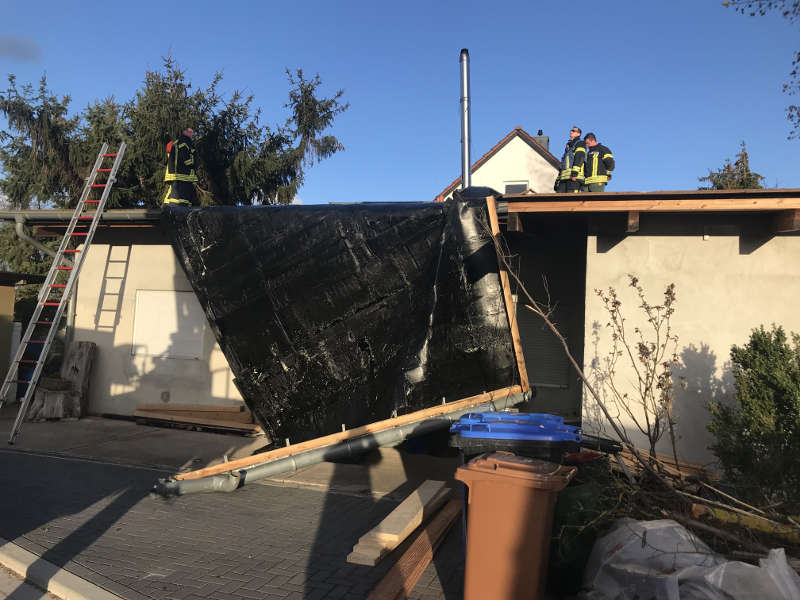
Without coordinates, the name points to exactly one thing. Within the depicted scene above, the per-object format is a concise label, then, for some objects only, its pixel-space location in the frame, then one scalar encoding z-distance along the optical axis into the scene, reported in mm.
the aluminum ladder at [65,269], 8047
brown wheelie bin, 3252
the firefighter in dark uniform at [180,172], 10108
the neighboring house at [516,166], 25250
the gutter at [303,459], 5684
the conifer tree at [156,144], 17719
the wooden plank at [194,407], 9430
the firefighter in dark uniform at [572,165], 10625
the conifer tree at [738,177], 20625
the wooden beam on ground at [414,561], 3670
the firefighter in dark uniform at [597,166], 10266
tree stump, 9641
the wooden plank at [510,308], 6277
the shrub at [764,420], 4840
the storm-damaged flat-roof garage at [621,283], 6398
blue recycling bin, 3857
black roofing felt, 6355
